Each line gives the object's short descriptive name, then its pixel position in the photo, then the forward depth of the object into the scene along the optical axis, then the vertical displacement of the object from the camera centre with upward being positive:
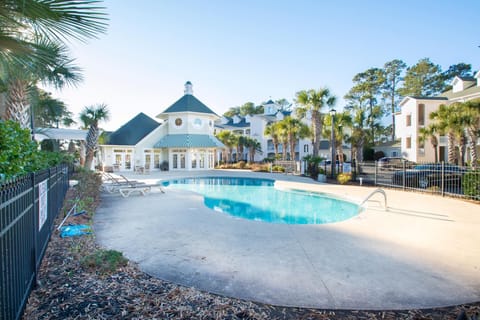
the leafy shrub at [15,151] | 3.70 +0.19
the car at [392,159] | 27.36 -0.21
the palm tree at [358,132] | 25.50 +2.66
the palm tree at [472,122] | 15.44 +2.14
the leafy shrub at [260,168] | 26.28 -0.97
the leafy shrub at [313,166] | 19.52 -0.64
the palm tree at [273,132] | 30.27 +3.27
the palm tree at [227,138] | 35.99 +3.06
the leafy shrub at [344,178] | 16.09 -1.30
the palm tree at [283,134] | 26.77 +2.68
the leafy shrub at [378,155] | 35.27 +0.35
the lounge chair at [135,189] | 11.62 -1.40
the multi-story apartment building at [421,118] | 24.73 +4.21
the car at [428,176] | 12.30 -1.03
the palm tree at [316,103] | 21.19 +4.75
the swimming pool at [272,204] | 9.82 -2.19
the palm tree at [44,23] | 2.22 +1.36
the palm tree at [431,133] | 21.29 +2.09
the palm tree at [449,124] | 16.19 +2.21
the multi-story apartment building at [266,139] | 39.47 +3.35
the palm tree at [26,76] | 3.04 +1.81
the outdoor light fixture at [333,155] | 16.99 +0.21
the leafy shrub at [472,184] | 10.15 -1.14
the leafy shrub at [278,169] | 24.78 -1.04
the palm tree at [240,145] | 36.09 +2.06
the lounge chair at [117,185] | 11.84 -1.21
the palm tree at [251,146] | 36.56 +1.92
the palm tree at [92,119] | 17.45 +2.93
